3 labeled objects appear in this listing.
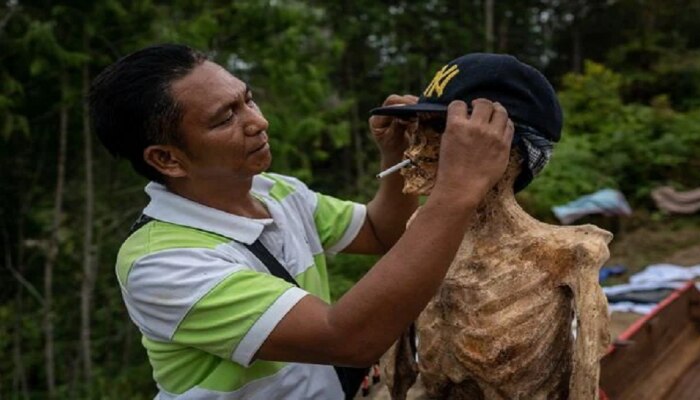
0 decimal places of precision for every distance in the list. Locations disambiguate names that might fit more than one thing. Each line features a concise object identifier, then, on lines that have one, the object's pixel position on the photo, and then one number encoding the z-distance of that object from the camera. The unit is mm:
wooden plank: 2289
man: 1286
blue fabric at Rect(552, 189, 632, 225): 8023
